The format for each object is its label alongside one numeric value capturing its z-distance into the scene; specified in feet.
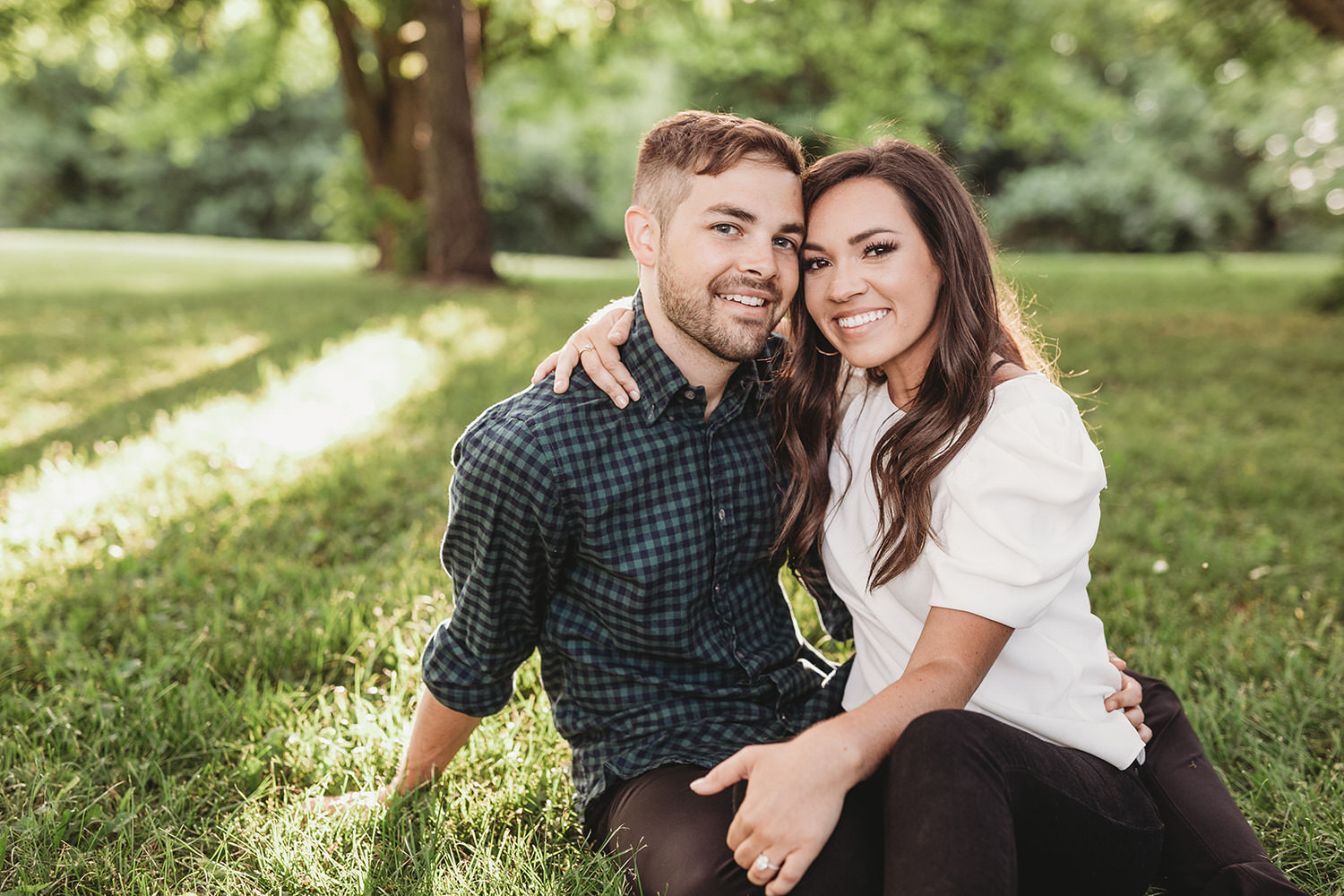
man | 6.50
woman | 5.22
